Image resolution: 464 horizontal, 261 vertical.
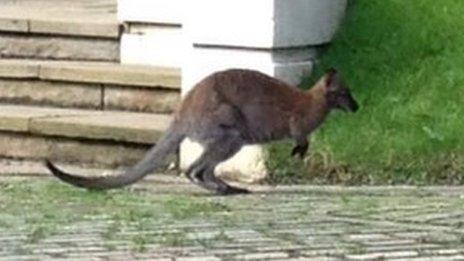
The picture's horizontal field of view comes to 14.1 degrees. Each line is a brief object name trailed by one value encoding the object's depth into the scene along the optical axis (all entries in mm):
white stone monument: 9539
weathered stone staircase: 9836
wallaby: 8945
